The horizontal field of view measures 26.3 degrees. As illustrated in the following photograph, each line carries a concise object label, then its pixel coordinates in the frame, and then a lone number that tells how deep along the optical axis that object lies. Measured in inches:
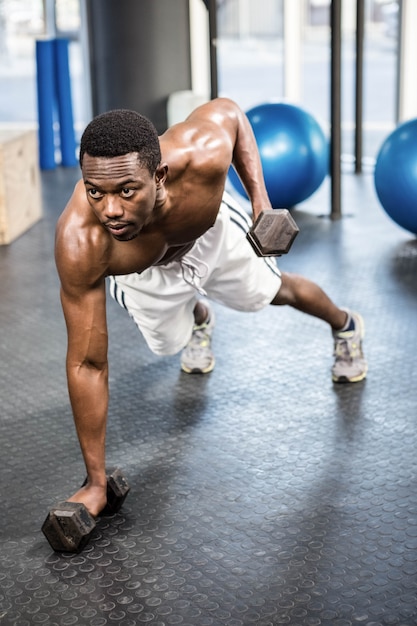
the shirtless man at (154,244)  58.6
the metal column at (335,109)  157.2
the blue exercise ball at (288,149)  165.8
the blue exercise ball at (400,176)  146.6
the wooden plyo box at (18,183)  164.2
